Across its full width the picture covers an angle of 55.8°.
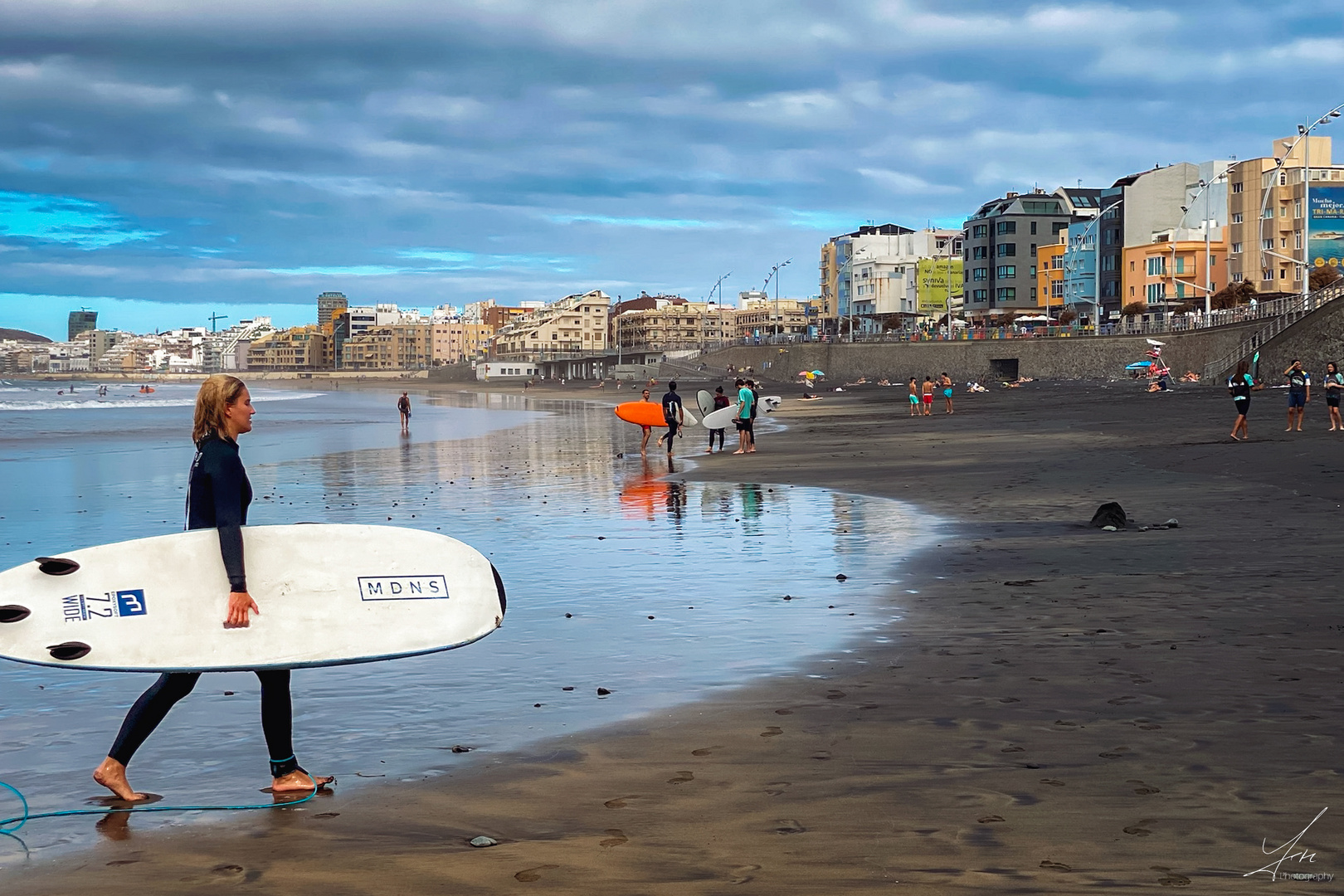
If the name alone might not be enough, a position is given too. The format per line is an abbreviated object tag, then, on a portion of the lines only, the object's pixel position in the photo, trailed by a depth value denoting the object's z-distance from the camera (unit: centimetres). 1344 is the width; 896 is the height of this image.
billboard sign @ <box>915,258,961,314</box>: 15800
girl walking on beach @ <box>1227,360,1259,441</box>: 2686
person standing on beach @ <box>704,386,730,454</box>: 3281
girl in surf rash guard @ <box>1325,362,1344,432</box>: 2741
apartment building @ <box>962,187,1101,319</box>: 13412
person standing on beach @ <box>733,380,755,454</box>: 2934
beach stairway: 5766
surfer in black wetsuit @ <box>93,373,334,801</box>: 588
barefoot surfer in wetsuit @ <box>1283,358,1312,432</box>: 2839
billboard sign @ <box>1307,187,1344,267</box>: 9225
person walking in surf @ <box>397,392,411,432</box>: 4762
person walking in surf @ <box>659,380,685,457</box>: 2825
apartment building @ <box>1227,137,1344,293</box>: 9425
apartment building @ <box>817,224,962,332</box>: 15925
